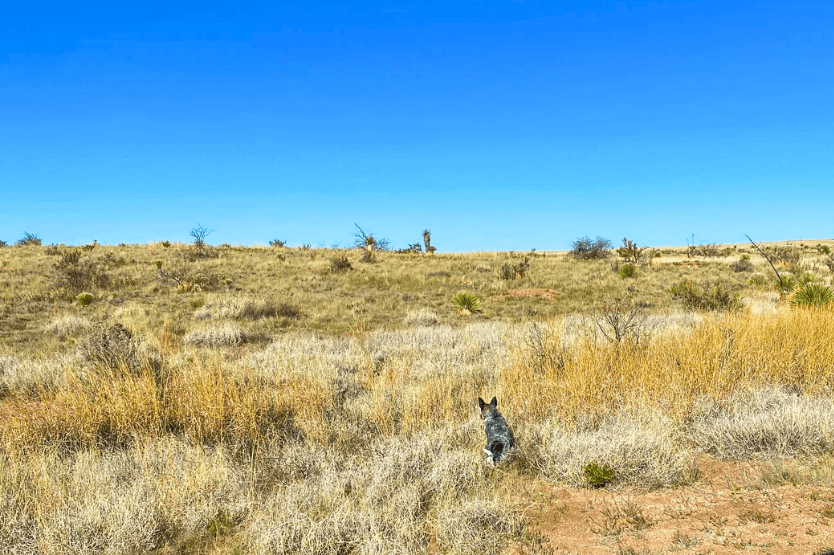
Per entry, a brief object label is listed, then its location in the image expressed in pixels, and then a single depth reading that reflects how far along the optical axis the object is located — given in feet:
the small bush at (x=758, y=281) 65.77
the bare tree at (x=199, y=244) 101.55
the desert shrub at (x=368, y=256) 97.14
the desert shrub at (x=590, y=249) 114.52
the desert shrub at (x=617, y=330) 23.41
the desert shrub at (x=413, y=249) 120.81
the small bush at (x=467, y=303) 52.60
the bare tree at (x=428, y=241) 125.80
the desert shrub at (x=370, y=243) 119.16
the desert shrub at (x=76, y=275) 65.10
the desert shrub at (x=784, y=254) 100.53
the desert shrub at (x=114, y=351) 23.84
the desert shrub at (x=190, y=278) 65.98
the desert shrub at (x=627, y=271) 76.33
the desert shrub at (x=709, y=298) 43.27
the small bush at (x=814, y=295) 31.45
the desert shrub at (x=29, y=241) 114.32
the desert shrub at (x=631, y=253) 104.79
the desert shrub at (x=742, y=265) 88.17
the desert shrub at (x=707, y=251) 130.31
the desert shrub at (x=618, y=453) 12.89
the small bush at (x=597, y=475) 12.87
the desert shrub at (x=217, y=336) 36.73
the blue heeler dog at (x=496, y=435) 14.49
